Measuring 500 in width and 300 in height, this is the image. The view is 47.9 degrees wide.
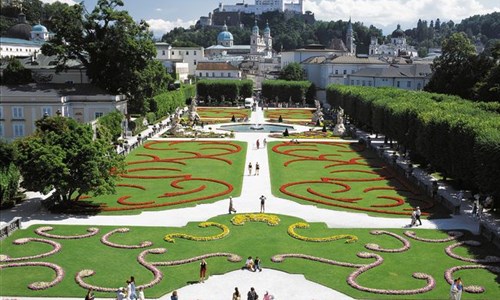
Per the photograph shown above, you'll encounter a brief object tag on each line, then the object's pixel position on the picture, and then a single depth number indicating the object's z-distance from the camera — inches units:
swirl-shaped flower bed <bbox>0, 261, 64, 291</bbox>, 965.8
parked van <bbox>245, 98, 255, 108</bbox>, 4970.5
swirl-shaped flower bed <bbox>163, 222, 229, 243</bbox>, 1218.6
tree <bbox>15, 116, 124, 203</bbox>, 1374.3
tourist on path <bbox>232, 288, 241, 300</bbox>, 888.9
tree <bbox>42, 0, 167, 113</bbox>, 2802.7
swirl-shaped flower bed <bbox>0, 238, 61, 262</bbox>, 1097.4
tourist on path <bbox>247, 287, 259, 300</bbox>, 890.1
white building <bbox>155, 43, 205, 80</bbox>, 6076.8
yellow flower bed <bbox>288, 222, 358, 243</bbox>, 1222.1
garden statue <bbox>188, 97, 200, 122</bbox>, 3425.2
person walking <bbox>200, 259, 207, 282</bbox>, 1002.7
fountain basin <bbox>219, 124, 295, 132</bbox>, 3314.5
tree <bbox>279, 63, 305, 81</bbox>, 5610.2
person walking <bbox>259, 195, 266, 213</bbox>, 1453.0
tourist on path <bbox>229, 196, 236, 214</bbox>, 1438.2
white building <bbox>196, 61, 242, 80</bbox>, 5930.1
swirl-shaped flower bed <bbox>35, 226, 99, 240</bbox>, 1226.0
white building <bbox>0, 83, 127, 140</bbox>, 2527.1
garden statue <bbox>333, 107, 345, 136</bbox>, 3036.4
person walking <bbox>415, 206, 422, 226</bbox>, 1355.8
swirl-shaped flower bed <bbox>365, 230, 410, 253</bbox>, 1161.2
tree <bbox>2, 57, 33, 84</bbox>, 2940.5
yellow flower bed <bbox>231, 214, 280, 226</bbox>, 1346.0
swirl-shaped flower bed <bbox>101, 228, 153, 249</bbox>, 1168.1
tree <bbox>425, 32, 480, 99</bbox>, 3410.4
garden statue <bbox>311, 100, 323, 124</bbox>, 3592.5
